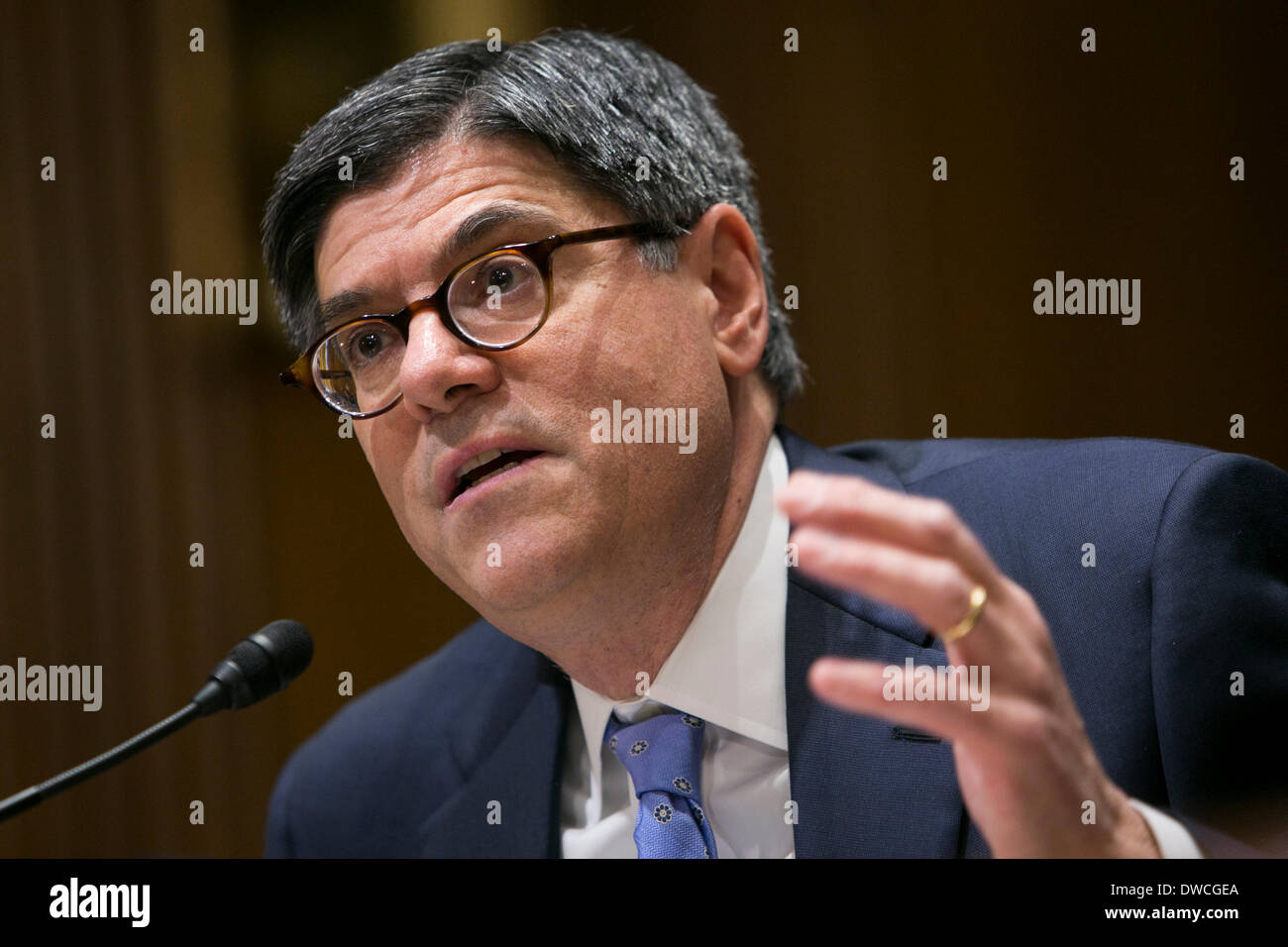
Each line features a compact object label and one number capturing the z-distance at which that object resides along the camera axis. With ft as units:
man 4.12
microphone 4.09
